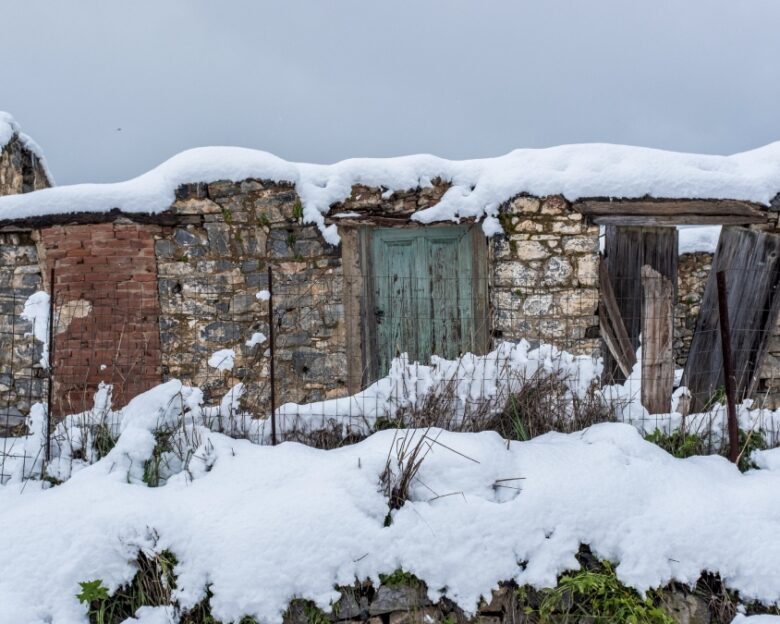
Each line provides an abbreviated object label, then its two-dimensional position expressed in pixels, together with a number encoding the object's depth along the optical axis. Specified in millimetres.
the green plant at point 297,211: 5660
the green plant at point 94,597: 2611
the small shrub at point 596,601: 2729
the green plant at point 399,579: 2775
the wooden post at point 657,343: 4262
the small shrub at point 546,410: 3654
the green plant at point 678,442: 3514
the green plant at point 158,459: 3238
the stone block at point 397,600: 2771
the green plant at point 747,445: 3447
